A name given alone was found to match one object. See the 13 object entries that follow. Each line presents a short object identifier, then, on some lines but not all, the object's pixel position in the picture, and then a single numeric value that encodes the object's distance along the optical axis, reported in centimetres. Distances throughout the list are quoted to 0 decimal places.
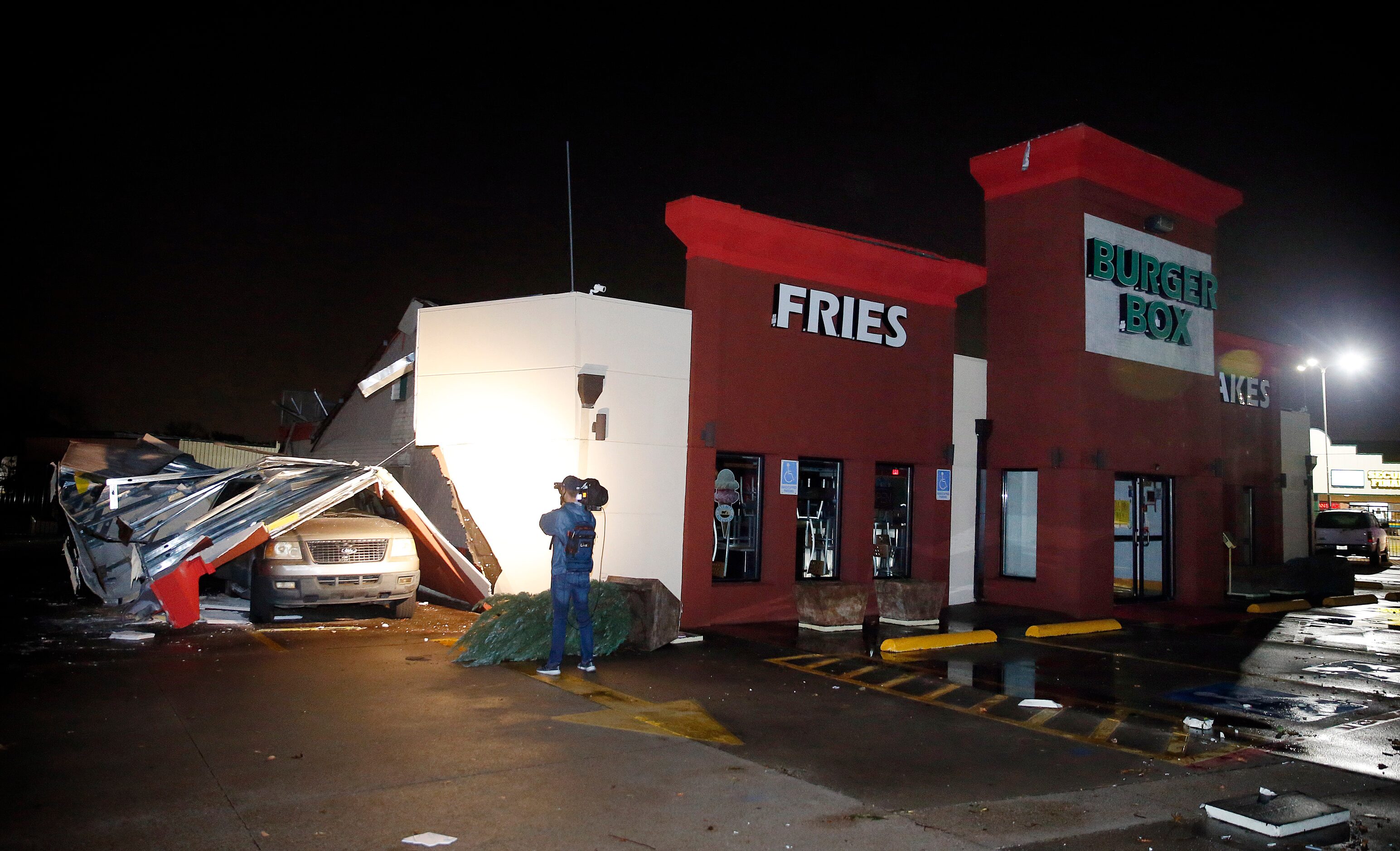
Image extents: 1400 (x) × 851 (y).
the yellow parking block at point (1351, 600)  1819
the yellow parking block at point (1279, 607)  1620
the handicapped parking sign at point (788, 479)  1385
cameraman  917
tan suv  1090
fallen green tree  949
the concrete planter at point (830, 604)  1256
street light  3077
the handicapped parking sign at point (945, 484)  1568
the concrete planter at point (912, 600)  1312
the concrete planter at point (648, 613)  1040
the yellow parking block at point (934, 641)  1121
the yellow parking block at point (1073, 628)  1295
